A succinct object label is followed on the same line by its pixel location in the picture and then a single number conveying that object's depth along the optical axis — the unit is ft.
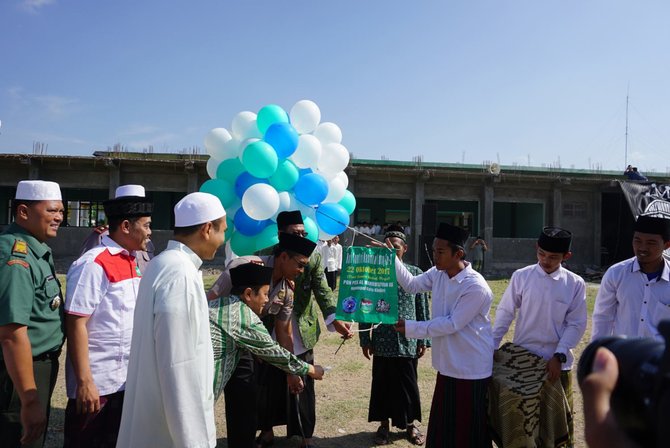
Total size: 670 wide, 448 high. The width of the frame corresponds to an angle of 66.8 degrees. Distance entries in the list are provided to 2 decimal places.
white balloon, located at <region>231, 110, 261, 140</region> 17.17
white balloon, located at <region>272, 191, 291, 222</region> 15.74
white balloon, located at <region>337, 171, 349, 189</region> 18.43
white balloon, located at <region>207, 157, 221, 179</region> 18.11
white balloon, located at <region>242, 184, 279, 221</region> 14.96
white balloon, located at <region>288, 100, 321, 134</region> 17.53
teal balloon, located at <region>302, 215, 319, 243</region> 15.44
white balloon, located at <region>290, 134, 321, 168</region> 16.67
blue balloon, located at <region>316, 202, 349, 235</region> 16.75
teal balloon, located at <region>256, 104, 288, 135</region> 16.58
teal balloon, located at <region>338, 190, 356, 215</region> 18.49
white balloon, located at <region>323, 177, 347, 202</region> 17.72
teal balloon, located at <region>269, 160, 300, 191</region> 16.06
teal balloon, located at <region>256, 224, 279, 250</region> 15.55
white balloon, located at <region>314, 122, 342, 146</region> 18.16
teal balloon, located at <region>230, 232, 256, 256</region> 15.79
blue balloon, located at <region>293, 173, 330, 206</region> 16.15
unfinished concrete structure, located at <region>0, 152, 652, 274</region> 61.36
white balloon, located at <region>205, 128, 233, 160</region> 17.75
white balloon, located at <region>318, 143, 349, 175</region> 17.83
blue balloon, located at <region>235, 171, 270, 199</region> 16.25
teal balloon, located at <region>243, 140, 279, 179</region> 15.44
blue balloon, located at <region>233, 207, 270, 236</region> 15.80
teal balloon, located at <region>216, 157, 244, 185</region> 16.88
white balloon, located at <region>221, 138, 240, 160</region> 17.47
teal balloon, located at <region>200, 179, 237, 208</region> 16.56
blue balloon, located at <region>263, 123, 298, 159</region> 15.97
